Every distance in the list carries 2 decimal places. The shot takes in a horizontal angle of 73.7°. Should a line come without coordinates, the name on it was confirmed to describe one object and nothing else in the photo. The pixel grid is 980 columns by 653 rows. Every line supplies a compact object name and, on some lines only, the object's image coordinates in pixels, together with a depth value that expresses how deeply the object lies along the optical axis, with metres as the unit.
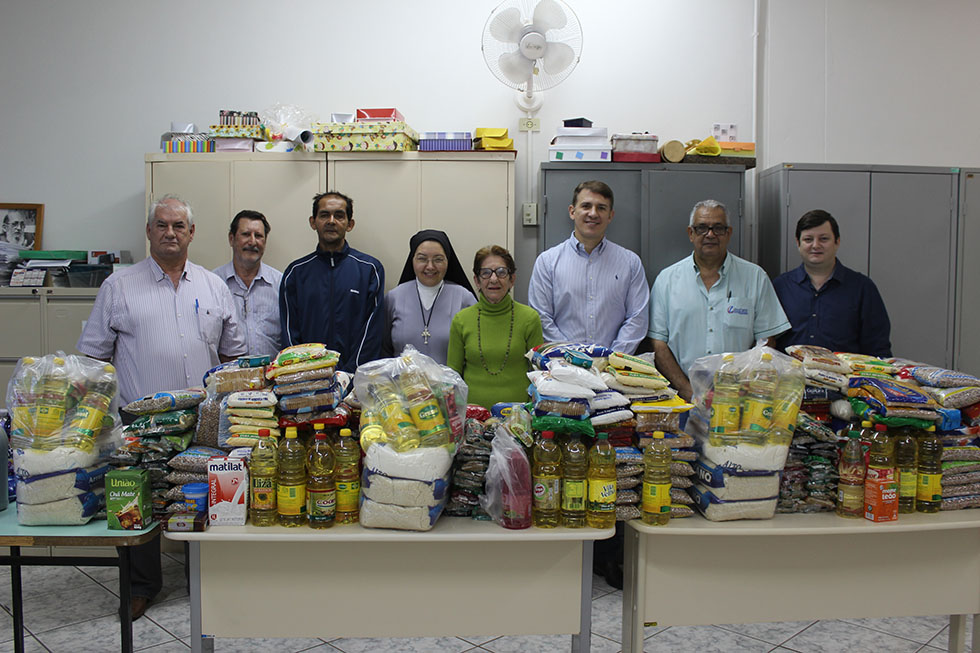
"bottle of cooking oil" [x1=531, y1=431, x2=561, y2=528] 1.80
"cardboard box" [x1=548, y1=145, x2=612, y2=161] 3.91
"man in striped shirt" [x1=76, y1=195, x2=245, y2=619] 2.89
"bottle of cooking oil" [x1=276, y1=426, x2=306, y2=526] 1.79
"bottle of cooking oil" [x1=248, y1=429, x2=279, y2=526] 1.81
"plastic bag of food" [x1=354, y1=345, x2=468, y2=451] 1.76
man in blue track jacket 3.29
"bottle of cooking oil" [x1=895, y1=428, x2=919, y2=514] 1.94
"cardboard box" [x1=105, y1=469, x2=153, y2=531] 1.79
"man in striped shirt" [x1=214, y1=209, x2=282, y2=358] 3.55
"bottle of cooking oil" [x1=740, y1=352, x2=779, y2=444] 1.85
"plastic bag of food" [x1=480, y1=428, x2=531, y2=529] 1.80
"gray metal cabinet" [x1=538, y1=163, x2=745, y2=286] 3.92
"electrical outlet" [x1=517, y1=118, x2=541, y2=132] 4.39
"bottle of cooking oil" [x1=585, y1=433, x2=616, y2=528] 1.78
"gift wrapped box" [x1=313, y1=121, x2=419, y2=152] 3.87
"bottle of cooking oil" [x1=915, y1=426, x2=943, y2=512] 1.95
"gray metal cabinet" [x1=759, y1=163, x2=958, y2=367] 3.96
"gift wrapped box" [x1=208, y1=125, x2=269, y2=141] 3.97
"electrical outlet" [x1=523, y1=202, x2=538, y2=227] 4.35
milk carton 1.79
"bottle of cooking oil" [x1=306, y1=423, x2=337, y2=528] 1.78
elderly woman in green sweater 3.00
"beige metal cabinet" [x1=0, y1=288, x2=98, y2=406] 3.91
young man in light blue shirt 3.39
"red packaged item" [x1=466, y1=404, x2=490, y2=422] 2.20
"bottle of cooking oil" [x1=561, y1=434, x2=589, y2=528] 1.79
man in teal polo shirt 3.30
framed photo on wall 4.44
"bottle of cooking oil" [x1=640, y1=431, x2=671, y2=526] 1.82
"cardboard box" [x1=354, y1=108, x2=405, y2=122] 3.91
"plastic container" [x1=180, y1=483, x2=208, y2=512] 1.77
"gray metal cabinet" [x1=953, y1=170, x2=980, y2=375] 4.03
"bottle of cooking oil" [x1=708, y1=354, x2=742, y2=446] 1.86
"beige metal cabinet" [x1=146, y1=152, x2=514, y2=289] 3.93
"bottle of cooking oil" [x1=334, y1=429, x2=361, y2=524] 1.81
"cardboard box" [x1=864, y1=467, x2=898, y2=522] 1.88
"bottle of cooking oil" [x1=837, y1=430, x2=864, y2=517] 1.92
